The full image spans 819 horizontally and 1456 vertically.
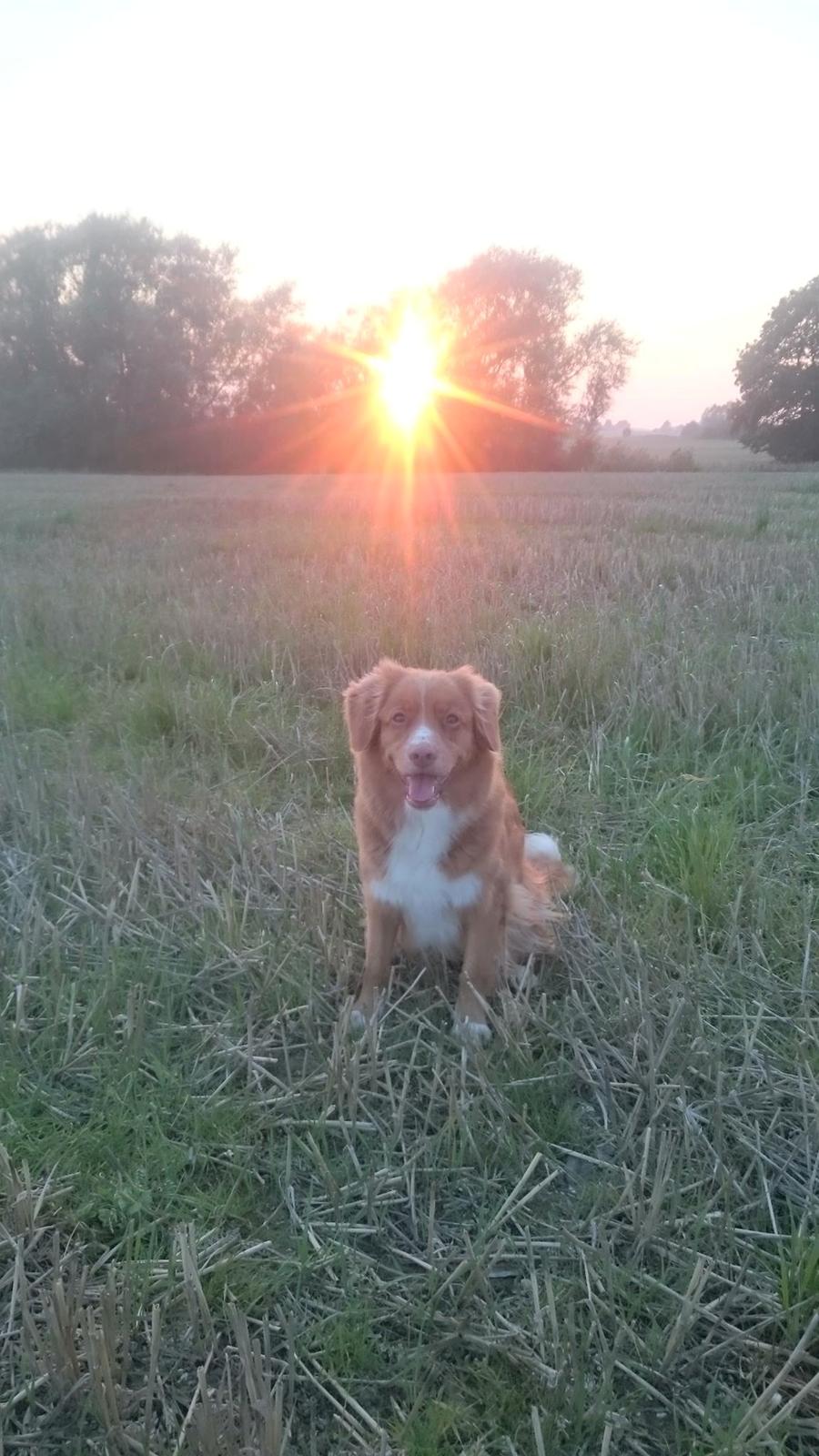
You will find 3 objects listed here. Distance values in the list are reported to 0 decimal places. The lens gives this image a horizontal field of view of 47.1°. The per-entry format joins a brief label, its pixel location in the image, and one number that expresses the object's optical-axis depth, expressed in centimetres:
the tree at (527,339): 4303
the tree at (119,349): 3938
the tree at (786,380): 3709
